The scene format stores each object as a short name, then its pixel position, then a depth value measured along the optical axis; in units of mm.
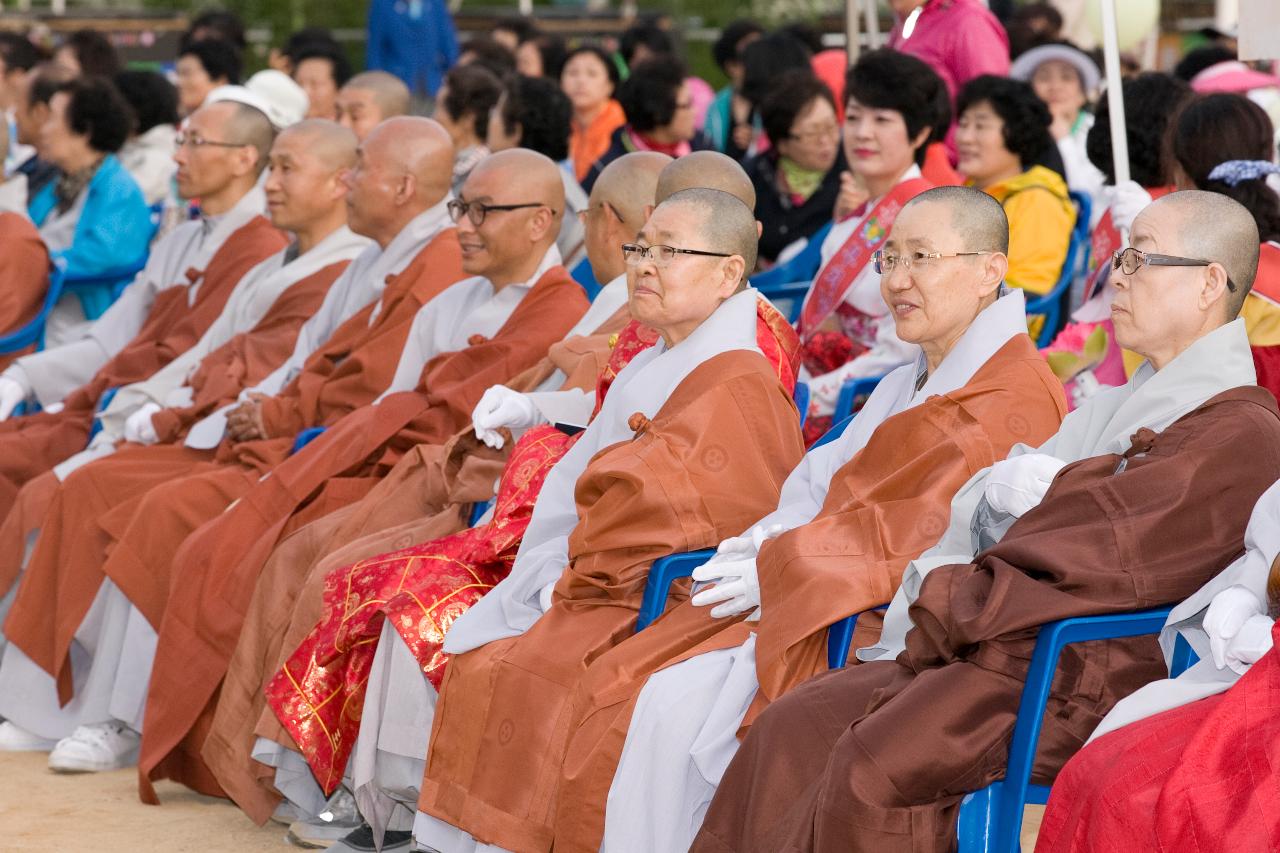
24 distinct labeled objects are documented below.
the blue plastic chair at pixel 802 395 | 9024
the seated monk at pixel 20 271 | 13647
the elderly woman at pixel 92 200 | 14291
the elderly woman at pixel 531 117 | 13068
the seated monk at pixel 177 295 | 12641
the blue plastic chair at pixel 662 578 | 7428
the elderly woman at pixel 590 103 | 17462
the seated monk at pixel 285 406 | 10606
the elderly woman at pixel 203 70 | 18621
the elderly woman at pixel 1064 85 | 15131
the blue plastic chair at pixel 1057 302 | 10719
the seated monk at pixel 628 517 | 7421
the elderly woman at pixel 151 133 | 16898
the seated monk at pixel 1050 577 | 5911
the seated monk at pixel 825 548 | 6740
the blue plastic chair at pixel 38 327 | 13654
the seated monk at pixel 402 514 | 8985
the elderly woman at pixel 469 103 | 14270
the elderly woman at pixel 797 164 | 13017
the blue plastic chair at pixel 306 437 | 10454
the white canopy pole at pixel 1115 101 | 9484
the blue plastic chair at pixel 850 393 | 10020
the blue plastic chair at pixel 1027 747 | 5846
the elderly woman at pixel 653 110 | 15435
